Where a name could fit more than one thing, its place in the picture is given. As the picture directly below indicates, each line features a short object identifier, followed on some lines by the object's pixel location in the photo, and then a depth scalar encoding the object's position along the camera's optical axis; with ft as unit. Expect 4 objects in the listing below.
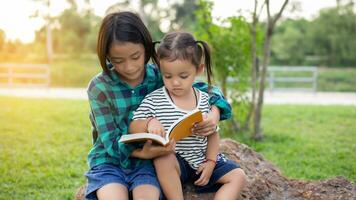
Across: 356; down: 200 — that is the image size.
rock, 9.11
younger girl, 7.59
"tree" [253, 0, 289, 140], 18.88
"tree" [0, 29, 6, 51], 64.44
